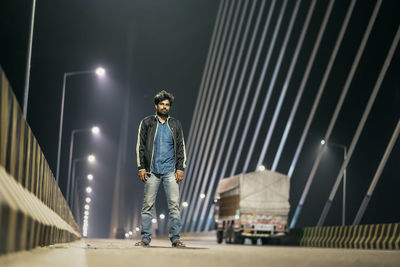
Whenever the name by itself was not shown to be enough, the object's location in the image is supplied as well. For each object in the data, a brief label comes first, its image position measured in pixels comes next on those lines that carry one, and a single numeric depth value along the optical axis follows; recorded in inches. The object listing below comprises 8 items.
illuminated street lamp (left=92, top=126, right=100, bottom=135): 1293.3
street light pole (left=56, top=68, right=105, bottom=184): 1131.3
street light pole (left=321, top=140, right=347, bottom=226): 1235.0
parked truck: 945.5
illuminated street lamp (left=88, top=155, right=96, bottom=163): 1487.9
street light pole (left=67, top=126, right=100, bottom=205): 1317.7
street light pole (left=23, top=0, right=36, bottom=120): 647.8
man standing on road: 388.5
